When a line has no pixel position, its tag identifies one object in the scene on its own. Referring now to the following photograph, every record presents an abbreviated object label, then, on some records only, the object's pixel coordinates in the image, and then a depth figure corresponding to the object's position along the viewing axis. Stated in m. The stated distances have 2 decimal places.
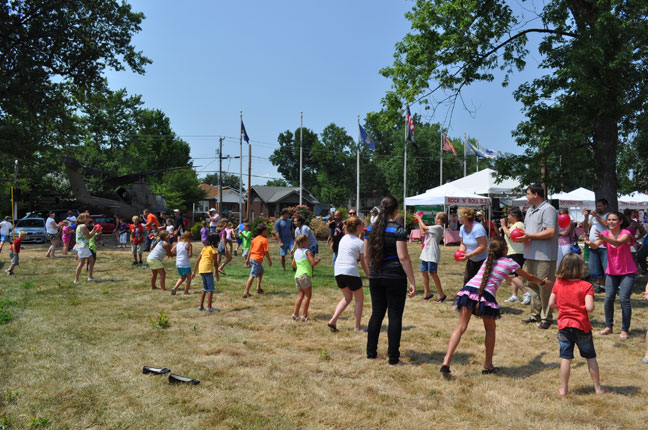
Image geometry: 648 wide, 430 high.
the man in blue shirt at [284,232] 13.90
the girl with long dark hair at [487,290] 5.14
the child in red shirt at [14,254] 13.72
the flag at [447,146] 37.79
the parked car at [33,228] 26.61
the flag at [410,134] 36.08
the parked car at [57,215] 30.17
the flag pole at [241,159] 47.50
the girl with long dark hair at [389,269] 5.49
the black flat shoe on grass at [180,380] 4.96
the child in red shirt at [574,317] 4.70
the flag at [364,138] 38.06
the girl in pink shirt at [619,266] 6.74
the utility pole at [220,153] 54.03
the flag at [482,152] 37.94
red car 30.52
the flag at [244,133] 44.81
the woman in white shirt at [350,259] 6.68
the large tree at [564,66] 11.05
